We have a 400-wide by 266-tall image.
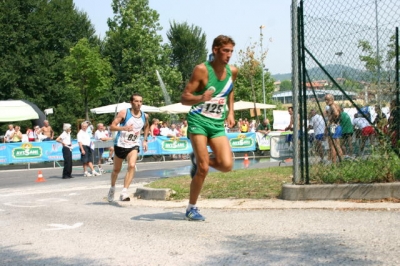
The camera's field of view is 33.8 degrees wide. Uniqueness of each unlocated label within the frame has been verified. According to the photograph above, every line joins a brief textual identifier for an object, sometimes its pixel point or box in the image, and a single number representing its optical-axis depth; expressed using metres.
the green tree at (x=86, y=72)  52.56
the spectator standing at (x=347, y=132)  9.62
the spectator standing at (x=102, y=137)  24.42
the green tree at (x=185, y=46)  73.81
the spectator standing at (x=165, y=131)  29.97
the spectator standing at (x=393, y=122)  9.34
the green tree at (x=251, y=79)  49.50
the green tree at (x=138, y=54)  63.56
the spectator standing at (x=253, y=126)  33.59
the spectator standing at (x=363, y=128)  9.42
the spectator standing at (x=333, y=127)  9.62
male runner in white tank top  10.71
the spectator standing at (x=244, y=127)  32.97
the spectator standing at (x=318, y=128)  9.81
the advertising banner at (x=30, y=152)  25.61
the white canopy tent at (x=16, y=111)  34.28
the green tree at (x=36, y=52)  51.34
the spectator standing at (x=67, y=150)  19.27
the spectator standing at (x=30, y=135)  28.41
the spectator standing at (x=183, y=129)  29.75
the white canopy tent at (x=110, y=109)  32.97
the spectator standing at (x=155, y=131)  27.59
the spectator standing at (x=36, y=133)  27.95
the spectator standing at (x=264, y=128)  28.42
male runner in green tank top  7.64
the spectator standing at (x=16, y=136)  27.59
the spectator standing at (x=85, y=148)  19.81
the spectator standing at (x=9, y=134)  27.55
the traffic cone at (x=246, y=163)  21.38
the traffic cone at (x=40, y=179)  17.94
